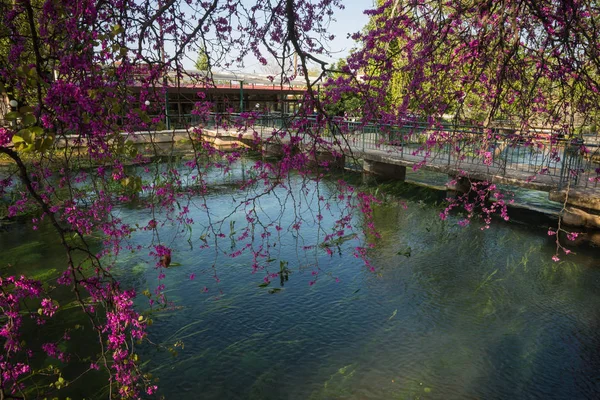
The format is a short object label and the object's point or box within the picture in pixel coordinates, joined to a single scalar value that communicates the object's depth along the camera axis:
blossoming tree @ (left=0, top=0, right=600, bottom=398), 2.17
